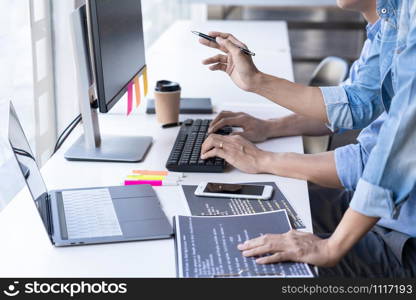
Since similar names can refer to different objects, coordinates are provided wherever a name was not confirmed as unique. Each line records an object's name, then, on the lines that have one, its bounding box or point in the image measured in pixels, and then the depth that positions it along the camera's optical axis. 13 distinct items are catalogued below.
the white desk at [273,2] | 4.30
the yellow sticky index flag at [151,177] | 1.86
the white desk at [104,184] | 1.55
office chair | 2.77
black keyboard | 1.92
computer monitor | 1.85
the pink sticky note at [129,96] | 2.06
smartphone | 1.79
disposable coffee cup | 2.20
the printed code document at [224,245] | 1.55
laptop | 1.62
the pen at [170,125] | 2.21
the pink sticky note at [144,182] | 1.84
